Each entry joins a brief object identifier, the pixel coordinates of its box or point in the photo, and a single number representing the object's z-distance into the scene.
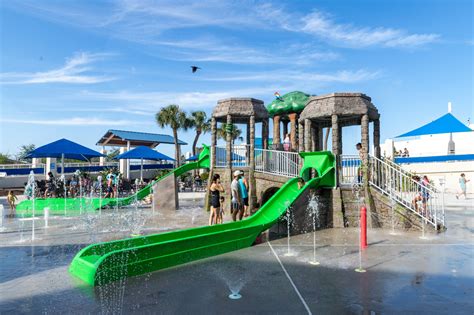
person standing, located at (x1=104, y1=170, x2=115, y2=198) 19.94
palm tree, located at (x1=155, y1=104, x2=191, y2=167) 40.62
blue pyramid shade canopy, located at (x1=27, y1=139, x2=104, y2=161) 20.20
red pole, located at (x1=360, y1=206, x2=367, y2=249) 7.71
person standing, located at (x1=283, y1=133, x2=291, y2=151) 18.14
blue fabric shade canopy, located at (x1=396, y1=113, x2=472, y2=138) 22.66
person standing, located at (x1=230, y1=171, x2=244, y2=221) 10.80
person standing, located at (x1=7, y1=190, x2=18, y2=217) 17.50
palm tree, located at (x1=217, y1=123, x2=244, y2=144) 48.09
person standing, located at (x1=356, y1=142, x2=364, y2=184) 11.77
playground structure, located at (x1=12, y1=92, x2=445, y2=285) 6.36
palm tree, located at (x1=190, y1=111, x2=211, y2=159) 43.47
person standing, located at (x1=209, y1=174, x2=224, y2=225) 10.03
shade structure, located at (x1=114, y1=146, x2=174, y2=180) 26.09
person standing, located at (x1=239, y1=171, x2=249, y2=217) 10.88
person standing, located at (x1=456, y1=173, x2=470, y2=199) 22.53
